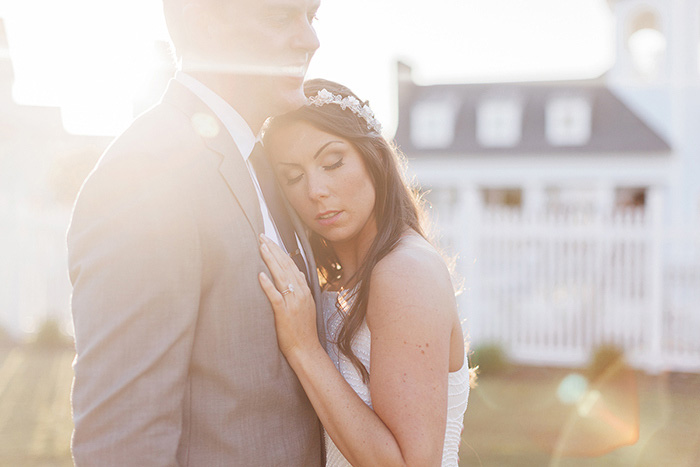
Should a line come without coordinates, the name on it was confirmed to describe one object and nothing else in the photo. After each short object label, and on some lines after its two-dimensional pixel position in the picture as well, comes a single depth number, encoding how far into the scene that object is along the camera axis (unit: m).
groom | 1.60
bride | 2.10
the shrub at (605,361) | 9.20
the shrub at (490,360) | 9.51
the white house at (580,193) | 9.78
